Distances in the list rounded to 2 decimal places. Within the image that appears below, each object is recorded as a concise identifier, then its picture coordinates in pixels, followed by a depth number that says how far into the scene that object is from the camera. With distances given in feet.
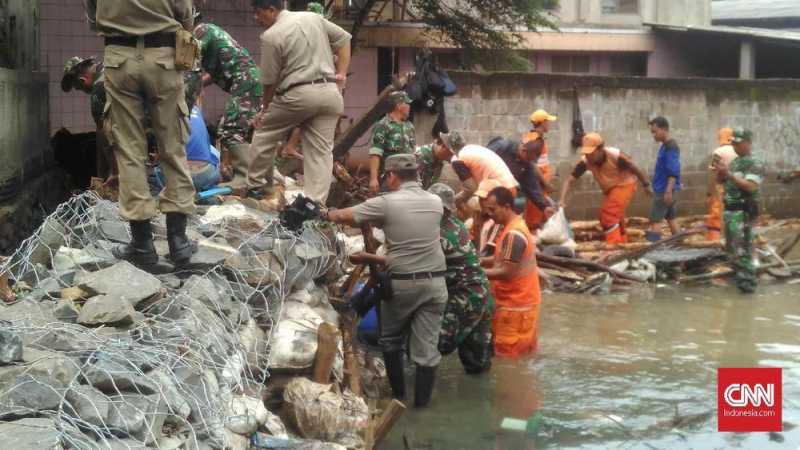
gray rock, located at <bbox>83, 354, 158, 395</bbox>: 12.05
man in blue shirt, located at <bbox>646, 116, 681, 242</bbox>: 39.78
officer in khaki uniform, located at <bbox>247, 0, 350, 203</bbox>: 22.49
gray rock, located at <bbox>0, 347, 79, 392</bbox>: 11.48
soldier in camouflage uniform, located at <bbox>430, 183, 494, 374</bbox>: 23.50
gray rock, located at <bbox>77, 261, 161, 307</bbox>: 15.02
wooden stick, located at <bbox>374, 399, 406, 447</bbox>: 17.98
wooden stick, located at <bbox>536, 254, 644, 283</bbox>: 34.88
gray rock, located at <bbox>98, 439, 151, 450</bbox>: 10.87
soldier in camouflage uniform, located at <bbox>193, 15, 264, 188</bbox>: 24.90
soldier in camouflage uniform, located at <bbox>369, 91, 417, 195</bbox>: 31.35
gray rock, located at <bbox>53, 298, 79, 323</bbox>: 14.34
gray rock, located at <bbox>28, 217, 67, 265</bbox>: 18.17
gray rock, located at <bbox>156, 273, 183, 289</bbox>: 16.67
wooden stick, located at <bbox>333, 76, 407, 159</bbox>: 32.32
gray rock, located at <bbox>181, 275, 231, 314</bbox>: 16.14
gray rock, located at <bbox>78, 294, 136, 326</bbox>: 14.08
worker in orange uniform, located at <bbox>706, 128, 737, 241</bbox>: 37.96
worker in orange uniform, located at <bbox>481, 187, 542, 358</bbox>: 24.63
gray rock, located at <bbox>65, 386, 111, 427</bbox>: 11.11
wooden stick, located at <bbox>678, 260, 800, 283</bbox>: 36.22
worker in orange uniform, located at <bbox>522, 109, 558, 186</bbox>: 37.27
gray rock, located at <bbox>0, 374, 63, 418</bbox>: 10.94
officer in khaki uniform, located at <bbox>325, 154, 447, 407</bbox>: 21.44
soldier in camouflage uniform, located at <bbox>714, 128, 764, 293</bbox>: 33.55
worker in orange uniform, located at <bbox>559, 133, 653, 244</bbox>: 38.75
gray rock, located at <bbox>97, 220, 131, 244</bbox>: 19.24
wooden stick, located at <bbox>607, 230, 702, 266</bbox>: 36.19
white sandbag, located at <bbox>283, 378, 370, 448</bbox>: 17.01
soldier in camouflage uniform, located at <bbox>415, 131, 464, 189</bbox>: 29.37
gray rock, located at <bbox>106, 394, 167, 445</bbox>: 11.28
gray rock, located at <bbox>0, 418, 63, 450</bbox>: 9.92
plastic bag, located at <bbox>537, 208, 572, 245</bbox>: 36.65
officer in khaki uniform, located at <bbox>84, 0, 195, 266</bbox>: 16.75
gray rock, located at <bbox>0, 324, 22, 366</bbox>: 12.00
